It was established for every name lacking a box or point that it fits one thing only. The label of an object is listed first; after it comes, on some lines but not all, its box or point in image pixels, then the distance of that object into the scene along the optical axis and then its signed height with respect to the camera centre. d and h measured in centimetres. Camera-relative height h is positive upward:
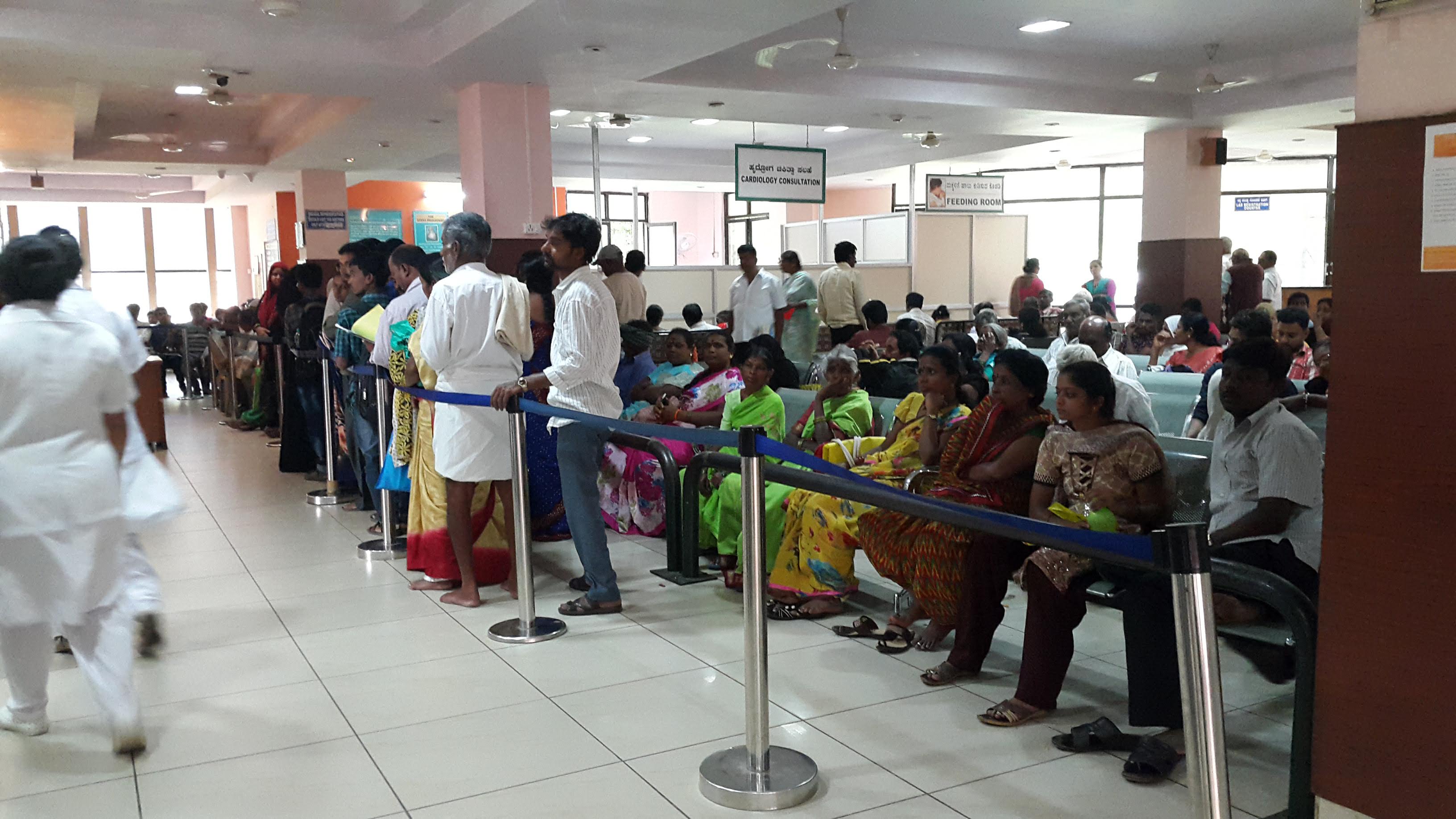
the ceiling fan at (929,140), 1192 +159
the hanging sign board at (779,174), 1134 +118
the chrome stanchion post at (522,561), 386 -98
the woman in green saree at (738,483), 457 -85
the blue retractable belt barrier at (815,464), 190 -45
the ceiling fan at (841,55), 766 +161
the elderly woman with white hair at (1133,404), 409 -46
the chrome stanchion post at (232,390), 1066 -99
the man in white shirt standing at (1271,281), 1186 +0
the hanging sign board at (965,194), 1391 +116
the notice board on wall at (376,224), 1681 +99
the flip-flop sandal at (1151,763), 274 -121
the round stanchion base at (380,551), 522 -126
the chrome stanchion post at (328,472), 633 -109
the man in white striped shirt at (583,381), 399 -34
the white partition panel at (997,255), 1517 +39
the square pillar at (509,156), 818 +99
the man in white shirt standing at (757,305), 917 -16
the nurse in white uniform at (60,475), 271 -46
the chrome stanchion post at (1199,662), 175 -61
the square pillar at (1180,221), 1141 +64
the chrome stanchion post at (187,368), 1386 -100
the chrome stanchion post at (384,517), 518 -108
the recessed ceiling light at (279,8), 634 +164
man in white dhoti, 423 -23
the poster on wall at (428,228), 1767 +96
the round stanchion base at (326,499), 652 -126
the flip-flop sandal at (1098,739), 292 -122
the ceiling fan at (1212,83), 945 +172
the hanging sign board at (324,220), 1404 +88
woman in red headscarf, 805 -9
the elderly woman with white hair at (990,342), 678 -37
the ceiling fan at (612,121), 1028 +169
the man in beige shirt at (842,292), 972 -7
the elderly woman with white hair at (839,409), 476 -55
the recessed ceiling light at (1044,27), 842 +199
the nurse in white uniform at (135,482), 302 -54
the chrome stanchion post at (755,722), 266 -109
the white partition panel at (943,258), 1445 +34
